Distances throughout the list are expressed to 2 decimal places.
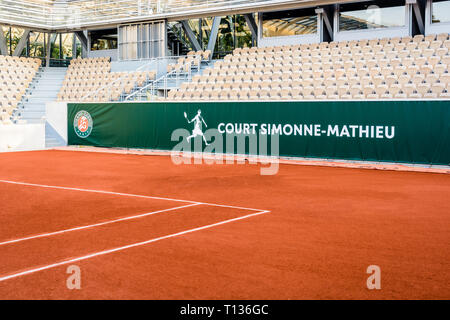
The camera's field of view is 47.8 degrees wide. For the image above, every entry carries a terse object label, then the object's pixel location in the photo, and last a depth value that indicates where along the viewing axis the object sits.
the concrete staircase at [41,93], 29.83
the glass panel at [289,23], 27.66
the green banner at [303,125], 15.45
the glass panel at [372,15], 24.94
